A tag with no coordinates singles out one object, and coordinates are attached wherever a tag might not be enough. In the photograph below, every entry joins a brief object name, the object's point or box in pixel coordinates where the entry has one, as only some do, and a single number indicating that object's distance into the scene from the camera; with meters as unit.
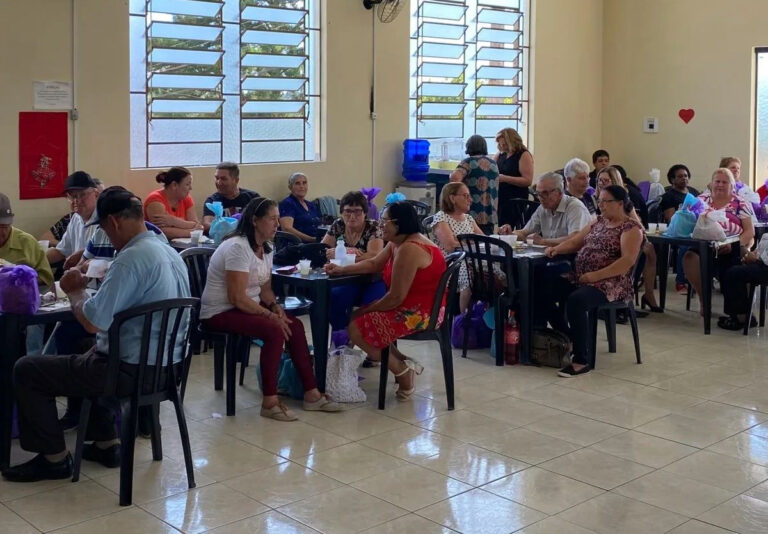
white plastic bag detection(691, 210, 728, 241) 7.13
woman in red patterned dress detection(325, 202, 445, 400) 5.21
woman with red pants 5.01
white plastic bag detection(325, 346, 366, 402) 5.36
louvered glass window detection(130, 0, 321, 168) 7.54
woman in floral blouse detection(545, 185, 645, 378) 6.05
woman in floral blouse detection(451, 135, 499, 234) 7.87
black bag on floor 6.20
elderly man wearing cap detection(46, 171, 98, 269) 5.67
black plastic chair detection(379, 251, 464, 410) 5.25
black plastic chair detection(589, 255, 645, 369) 6.17
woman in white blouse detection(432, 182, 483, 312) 6.51
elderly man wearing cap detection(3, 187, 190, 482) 3.93
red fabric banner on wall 6.82
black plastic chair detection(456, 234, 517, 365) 6.17
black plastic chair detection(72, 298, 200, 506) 3.92
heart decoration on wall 10.59
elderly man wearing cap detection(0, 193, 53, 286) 5.20
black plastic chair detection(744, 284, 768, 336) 7.10
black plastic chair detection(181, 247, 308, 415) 5.15
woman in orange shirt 6.85
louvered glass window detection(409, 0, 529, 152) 9.52
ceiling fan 8.73
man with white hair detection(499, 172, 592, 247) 6.62
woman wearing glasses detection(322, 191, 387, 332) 5.99
